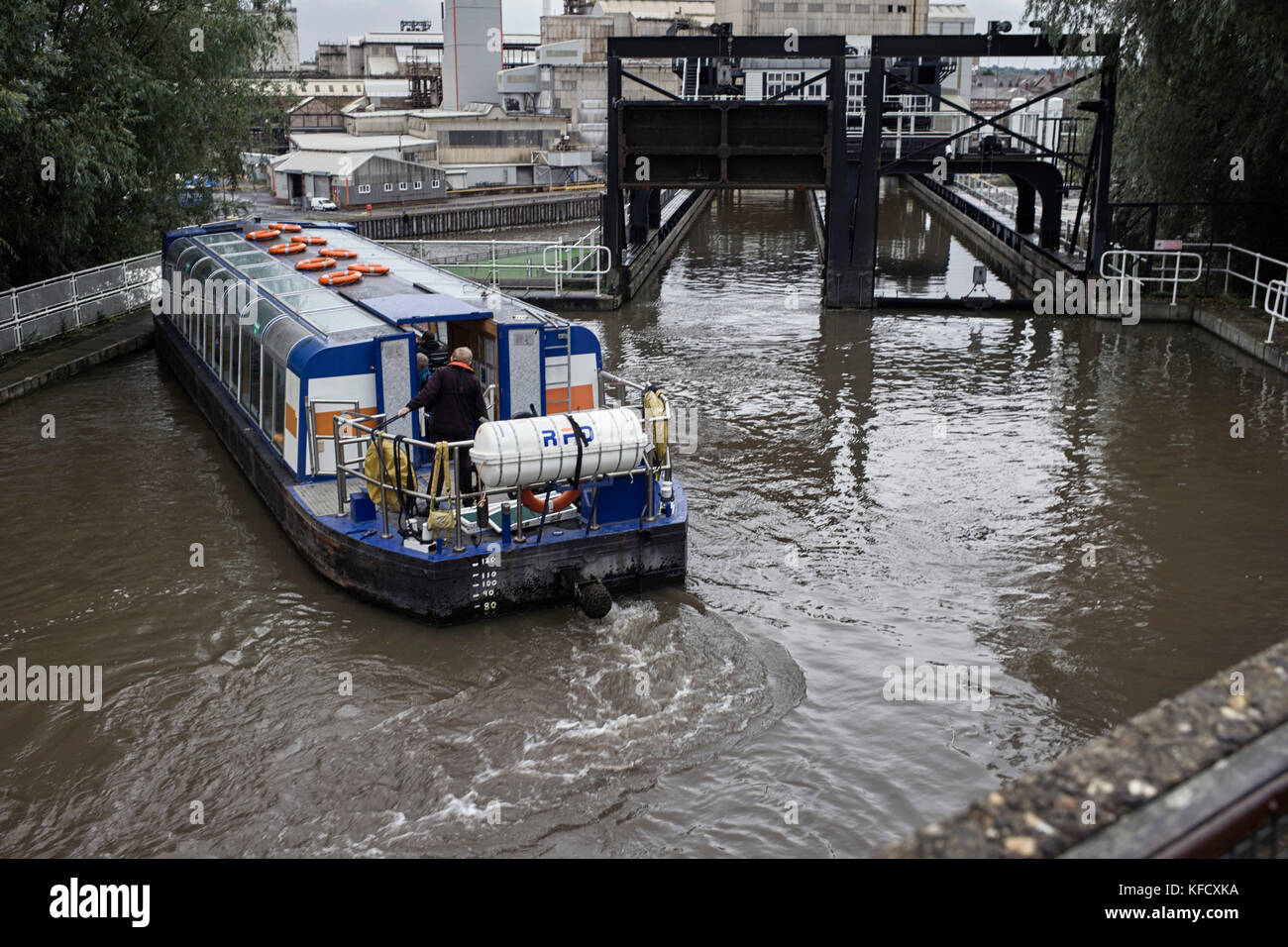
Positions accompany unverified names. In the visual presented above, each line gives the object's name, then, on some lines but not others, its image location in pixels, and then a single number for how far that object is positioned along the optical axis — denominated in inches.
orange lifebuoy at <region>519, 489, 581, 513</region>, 482.3
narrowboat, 445.4
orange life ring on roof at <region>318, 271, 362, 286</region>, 639.2
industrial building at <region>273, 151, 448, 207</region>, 2893.7
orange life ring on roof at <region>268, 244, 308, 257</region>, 739.4
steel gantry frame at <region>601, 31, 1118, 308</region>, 1099.9
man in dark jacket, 469.4
